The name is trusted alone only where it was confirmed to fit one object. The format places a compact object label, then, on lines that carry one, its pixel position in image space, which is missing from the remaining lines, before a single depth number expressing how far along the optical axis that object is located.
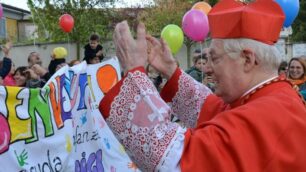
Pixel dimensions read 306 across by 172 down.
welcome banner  3.90
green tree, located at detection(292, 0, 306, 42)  27.27
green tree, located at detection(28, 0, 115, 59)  21.09
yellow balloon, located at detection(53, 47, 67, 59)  10.15
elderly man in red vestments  1.66
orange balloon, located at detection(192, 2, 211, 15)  8.93
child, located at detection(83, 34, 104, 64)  8.95
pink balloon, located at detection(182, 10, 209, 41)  8.07
